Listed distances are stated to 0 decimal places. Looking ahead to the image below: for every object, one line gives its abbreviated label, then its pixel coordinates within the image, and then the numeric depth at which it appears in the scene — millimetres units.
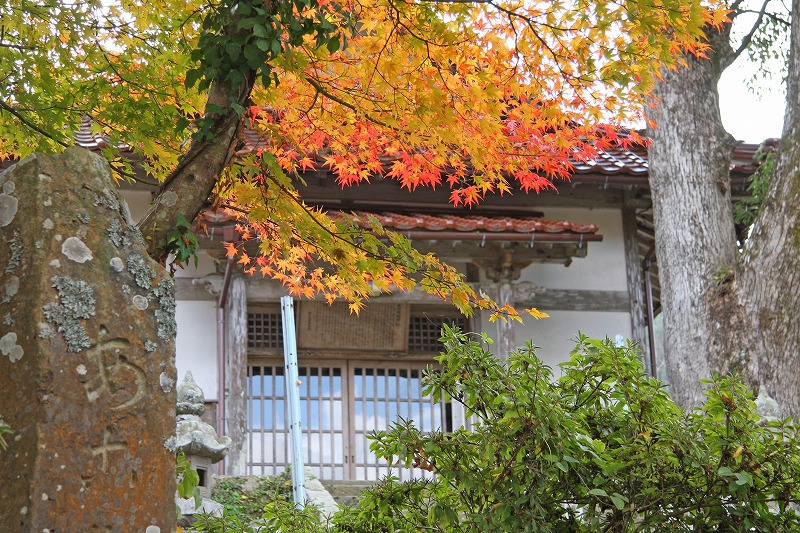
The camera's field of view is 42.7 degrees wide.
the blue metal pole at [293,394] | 7695
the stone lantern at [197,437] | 8094
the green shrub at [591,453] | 3670
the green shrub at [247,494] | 8727
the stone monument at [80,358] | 2820
